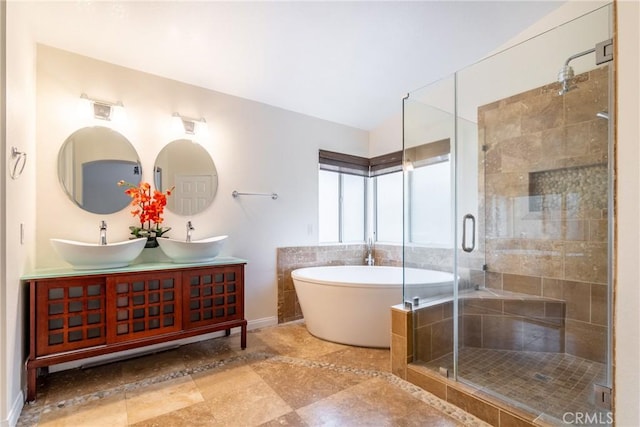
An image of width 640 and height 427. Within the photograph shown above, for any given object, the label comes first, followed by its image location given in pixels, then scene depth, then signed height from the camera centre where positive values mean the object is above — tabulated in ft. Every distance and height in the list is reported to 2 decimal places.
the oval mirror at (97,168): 7.41 +1.15
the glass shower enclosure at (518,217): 6.86 -0.03
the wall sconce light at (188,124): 8.91 +2.67
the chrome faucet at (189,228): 8.90 -0.44
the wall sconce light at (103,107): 7.52 +2.66
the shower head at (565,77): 7.73 +3.64
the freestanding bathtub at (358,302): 8.02 -2.52
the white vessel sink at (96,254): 6.31 -0.88
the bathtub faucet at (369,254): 12.82 -1.67
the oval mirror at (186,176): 8.72 +1.13
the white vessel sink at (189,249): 7.77 -0.94
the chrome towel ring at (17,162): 5.34 +0.94
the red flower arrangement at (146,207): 8.00 +0.17
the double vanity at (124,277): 6.17 -1.46
